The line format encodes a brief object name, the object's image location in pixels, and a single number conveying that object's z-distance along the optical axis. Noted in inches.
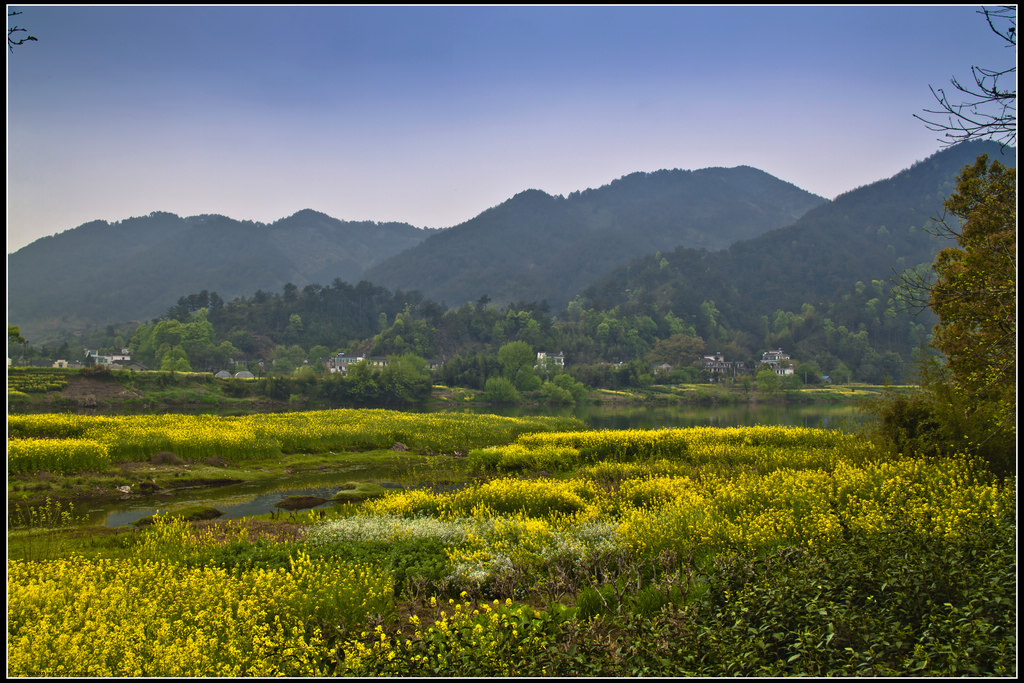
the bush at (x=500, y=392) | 3289.9
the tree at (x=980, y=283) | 374.6
